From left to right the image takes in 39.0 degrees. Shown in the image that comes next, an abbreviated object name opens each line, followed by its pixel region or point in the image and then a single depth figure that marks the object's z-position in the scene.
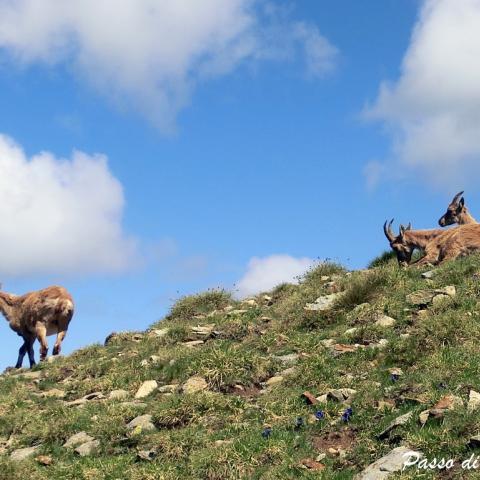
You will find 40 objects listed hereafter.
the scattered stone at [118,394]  13.17
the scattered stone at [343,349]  12.82
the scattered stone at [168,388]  12.87
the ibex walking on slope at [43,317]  20.34
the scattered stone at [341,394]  10.71
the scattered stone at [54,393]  14.38
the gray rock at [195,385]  12.41
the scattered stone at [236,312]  18.12
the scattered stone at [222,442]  9.86
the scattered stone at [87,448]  10.86
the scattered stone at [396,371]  11.16
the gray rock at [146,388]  13.05
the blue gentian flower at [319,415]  10.08
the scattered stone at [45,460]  10.80
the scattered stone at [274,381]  12.42
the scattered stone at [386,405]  9.70
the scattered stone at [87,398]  13.38
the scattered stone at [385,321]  13.80
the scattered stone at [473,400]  8.53
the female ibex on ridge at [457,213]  27.42
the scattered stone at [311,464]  8.65
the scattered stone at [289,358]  13.23
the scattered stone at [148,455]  10.07
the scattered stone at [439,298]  13.90
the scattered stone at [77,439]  11.27
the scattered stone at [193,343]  15.71
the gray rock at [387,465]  7.79
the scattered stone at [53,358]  18.19
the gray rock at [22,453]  11.18
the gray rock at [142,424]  11.23
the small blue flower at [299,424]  10.05
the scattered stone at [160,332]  17.05
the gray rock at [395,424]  8.80
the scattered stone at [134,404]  12.27
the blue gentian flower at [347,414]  9.70
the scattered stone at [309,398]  10.85
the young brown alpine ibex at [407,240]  22.20
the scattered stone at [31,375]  16.55
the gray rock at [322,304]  16.02
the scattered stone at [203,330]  16.45
